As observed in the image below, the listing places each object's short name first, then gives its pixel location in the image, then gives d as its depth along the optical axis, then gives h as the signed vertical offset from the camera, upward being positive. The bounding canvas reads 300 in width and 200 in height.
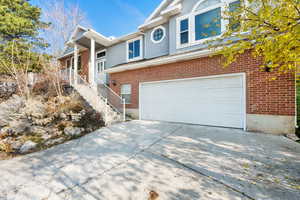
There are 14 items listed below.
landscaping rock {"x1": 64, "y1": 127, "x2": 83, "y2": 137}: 5.45 -1.34
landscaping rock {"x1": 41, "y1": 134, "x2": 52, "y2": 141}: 5.14 -1.50
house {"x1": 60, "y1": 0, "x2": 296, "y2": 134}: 4.95 +1.01
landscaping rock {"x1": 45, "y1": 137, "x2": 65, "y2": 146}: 4.79 -1.57
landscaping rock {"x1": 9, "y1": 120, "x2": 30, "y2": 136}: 5.47 -1.22
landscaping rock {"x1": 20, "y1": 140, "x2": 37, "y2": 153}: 4.33 -1.61
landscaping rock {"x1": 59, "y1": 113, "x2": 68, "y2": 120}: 6.57 -0.85
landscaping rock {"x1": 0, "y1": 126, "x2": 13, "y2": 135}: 5.33 -1.32
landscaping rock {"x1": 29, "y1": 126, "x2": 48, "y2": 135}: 5.51 -1.33
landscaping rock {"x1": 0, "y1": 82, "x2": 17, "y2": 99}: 9.06 +0.67
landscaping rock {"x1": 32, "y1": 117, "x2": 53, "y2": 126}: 5.98 -1.04
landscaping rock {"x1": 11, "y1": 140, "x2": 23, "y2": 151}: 4.46 -1.60
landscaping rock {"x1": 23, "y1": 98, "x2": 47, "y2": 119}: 6.32 -0.51
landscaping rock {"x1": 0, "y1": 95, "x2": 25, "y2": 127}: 6.25 -0.50
